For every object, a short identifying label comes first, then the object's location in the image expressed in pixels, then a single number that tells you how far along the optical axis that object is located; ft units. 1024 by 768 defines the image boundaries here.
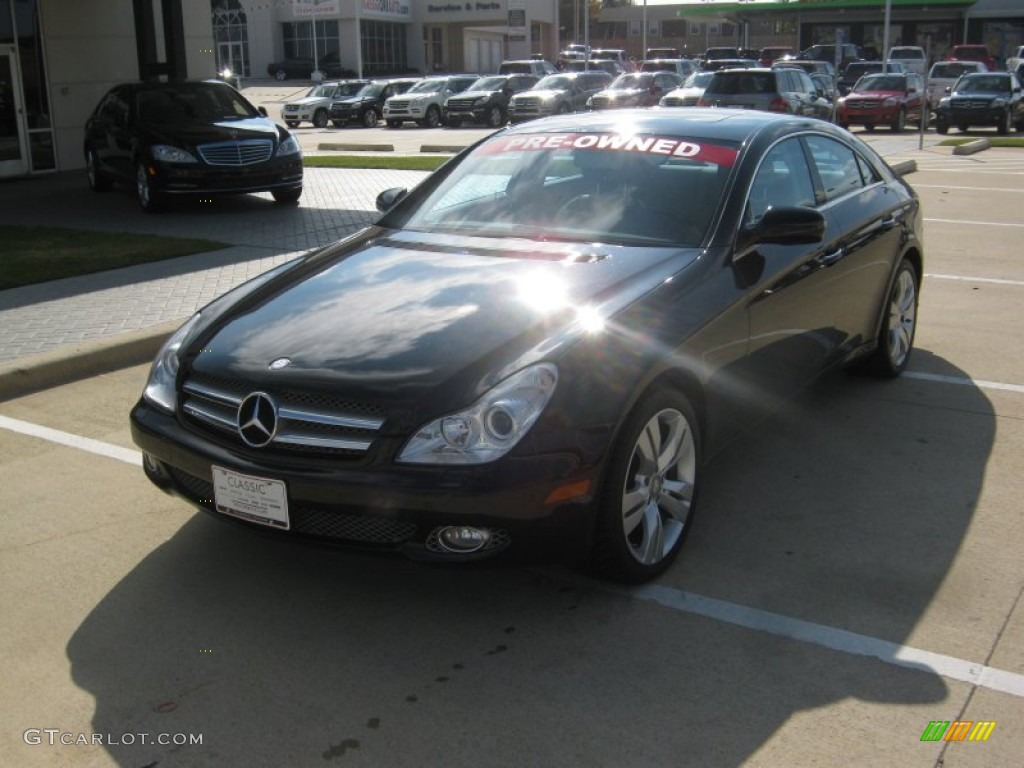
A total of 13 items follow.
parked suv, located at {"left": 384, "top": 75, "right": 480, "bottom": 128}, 120.88
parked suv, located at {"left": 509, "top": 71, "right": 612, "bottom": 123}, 112.27
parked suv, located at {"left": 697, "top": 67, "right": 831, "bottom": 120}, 77.25
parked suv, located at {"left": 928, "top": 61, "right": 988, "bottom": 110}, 120.98
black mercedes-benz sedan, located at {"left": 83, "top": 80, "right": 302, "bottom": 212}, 44.21
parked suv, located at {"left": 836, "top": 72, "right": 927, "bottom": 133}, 98.73
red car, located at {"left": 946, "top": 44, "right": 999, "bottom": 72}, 166.09
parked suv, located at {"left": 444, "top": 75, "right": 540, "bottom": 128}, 117.60
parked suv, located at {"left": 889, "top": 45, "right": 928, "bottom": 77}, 158.30
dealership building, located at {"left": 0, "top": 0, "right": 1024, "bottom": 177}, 60.34
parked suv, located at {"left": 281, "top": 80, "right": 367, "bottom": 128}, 125.08
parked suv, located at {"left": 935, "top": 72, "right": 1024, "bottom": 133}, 95.91
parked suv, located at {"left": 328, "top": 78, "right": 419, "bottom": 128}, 124.47
